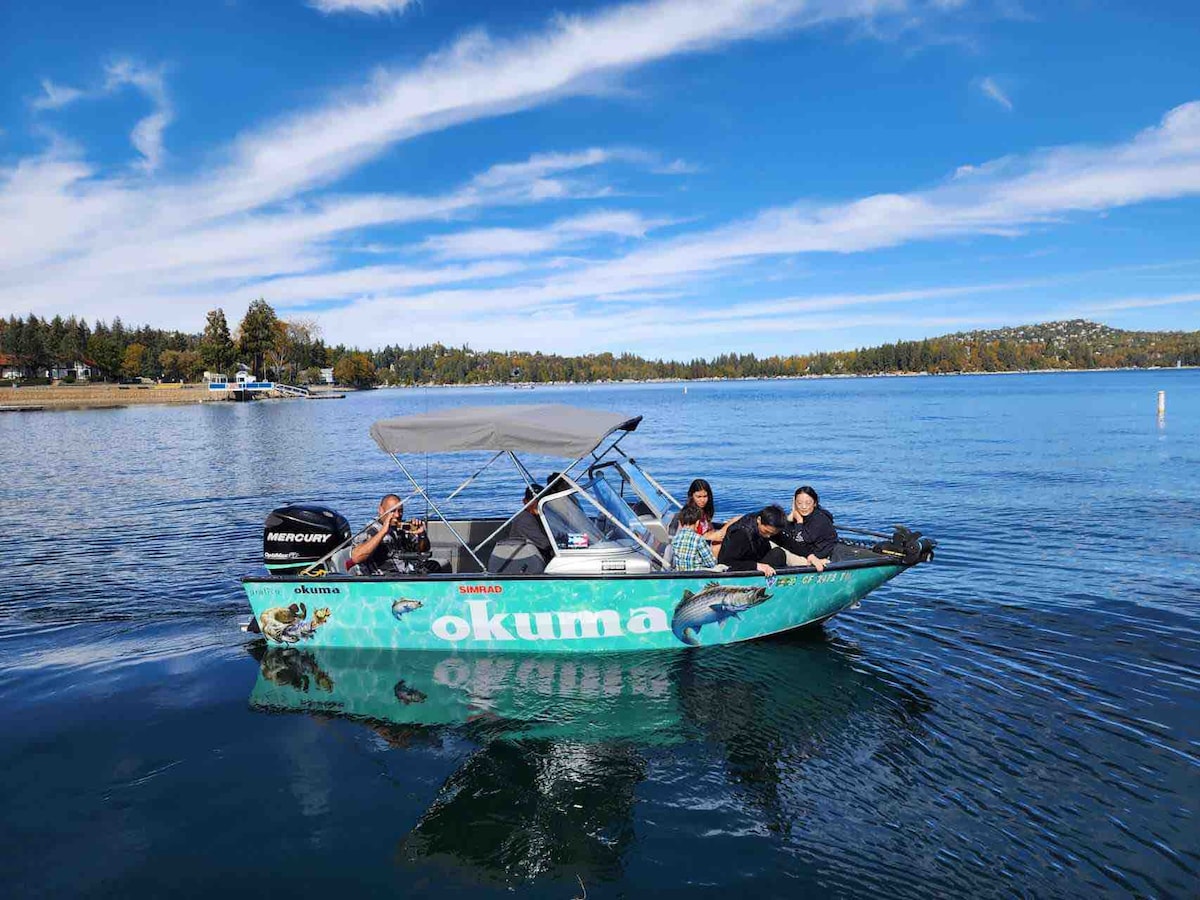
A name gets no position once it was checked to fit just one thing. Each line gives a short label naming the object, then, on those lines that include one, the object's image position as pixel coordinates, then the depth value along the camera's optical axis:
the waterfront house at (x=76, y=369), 128.50
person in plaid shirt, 8.76
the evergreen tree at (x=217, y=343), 119.06
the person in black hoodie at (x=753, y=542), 8.80
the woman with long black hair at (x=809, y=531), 9.25
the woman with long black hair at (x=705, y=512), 9.77
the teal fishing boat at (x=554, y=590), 8.64
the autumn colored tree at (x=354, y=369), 184.50
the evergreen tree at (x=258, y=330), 121.50
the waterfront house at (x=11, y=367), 122.81
